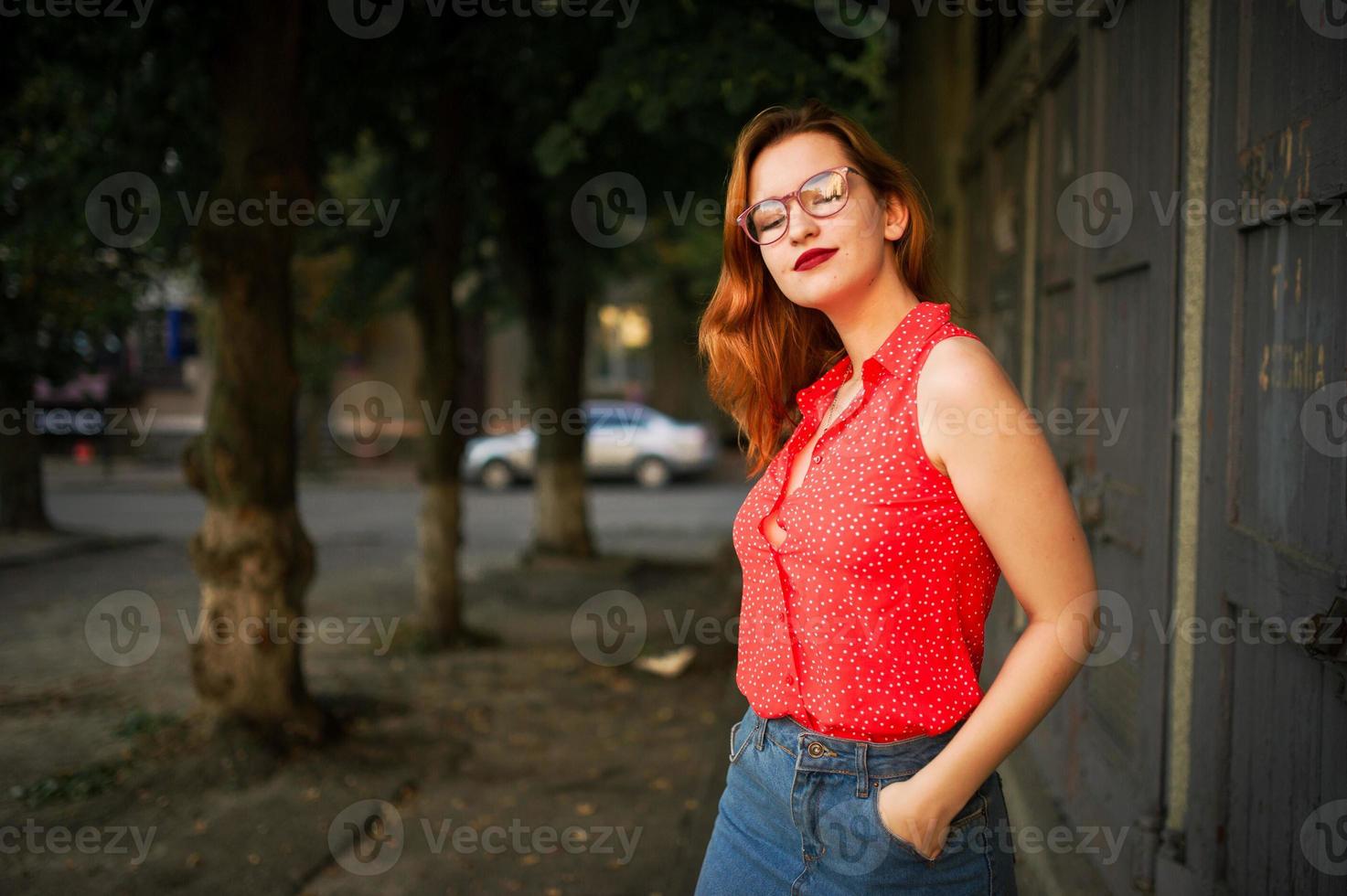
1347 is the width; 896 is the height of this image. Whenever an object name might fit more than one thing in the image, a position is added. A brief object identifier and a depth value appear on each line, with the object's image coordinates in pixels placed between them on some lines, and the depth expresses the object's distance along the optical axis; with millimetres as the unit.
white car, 21828
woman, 1529
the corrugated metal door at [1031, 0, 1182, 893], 2914
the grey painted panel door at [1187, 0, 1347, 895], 1891
